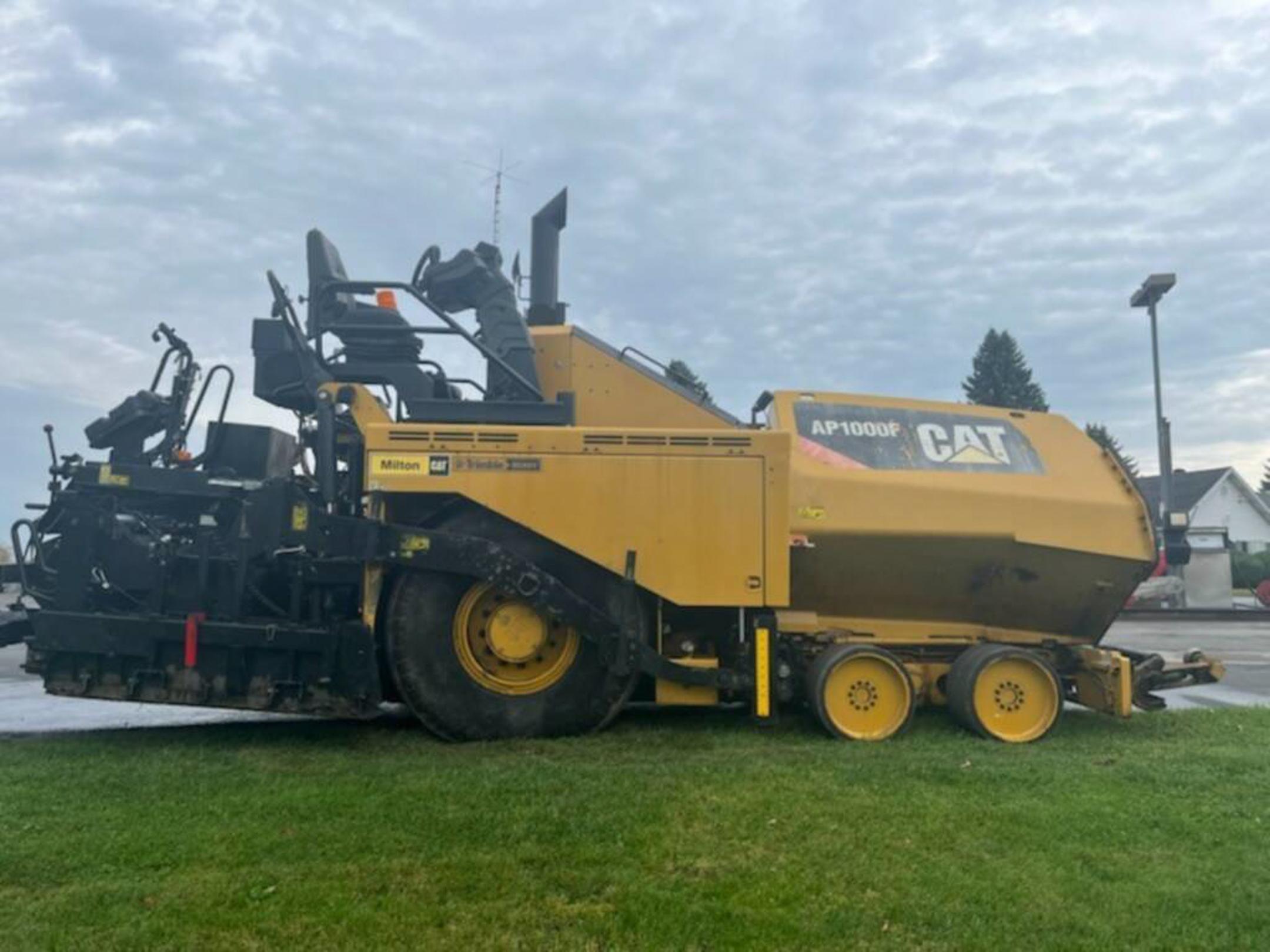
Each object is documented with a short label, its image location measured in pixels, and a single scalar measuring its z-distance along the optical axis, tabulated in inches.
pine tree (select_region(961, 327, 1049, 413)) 1722.4
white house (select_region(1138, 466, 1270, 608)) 1845.5
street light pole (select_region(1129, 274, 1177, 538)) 802.2
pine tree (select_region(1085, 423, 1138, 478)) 1894.7
